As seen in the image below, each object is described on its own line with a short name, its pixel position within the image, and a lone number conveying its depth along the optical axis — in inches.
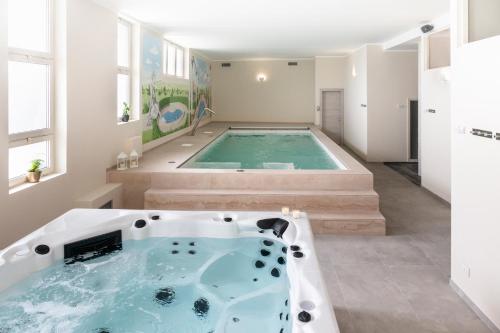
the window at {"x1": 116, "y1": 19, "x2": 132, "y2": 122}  230.7
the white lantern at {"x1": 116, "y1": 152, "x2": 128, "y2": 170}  209.3
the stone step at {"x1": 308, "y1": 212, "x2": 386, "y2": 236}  172.7
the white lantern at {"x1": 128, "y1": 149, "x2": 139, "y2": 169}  214.2
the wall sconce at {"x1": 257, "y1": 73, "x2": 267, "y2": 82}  504.1
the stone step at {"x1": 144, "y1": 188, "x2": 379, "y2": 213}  181.2
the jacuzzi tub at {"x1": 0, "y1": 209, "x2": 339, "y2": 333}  86.1
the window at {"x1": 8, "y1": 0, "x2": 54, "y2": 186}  137.0
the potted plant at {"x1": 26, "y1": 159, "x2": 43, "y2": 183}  141.9
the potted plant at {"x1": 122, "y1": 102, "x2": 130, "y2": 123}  225.9
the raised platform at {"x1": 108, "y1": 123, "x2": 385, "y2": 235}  176.1
